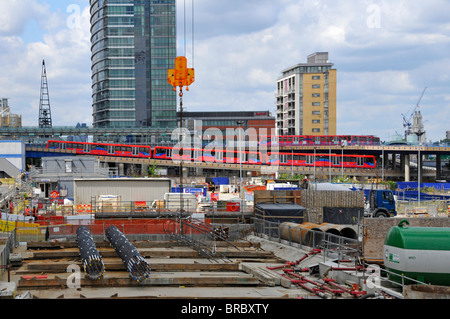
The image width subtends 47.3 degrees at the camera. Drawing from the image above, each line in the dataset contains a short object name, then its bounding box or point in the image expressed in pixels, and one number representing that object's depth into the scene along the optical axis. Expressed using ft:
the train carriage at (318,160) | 343.05
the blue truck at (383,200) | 149.59
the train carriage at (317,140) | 396.39
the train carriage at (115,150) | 360.48
